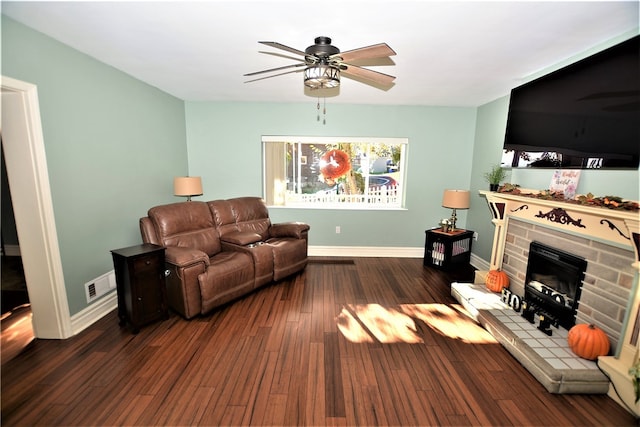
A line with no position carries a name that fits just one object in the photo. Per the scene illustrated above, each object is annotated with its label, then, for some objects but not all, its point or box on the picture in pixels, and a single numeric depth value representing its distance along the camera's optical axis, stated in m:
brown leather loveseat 2.59
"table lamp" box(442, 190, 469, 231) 3.85
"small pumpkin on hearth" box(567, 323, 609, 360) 1.92
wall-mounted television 1.85
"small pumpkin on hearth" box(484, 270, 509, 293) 3.02
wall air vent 2.53
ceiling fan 1.64
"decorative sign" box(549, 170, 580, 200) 2.36
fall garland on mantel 1.79
